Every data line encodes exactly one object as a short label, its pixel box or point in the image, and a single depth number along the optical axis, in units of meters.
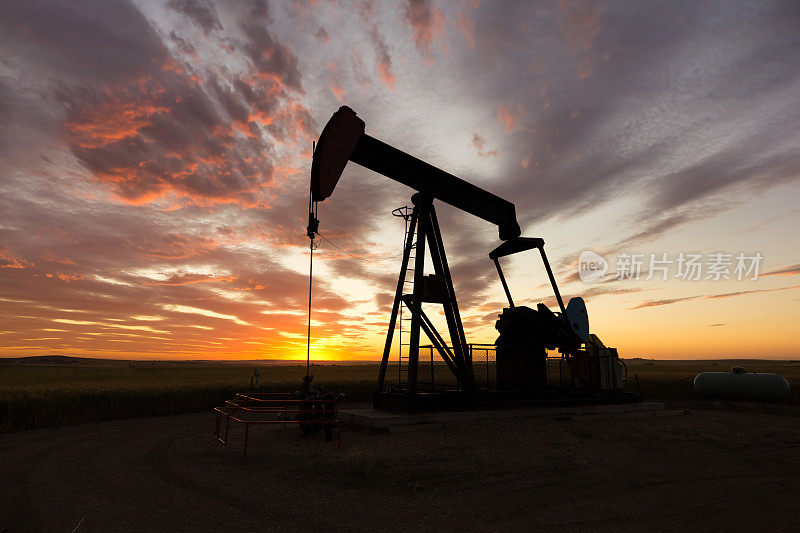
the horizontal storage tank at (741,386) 20.31
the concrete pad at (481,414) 11.32
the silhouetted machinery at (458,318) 11.56
